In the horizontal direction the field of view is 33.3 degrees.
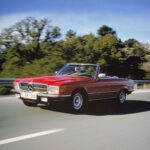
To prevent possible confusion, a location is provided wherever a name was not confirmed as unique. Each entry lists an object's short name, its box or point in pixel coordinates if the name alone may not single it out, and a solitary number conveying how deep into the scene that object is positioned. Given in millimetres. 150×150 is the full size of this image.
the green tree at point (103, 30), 43980
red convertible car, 6717
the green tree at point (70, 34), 34615
